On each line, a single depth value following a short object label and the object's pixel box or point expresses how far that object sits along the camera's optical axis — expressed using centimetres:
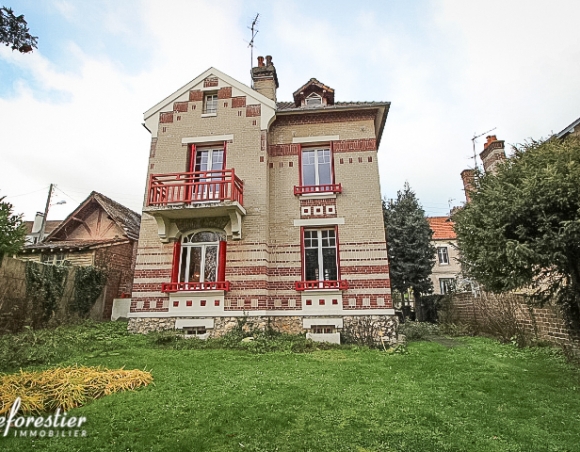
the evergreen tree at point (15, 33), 490
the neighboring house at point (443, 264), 2894
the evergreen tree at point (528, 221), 645
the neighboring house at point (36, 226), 2795
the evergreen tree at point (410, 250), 1853
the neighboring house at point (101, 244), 1554
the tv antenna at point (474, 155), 1991
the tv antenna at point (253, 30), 1597
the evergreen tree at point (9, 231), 538
